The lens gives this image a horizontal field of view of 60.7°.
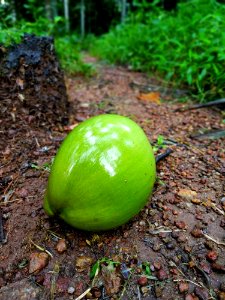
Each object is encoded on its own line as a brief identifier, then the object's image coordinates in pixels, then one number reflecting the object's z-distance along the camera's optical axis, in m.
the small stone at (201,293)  0.27
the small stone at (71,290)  0.27
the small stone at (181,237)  0.32
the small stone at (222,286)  0.27
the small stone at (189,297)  0.27
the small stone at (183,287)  0.27
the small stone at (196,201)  0.37
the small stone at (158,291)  0.27
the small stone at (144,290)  0.27
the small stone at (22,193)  0.37
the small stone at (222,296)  0.27
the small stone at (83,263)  0.29
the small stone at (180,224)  0.33
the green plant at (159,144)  0.47
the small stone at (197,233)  0.32
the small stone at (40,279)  0.28
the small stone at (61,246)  0.30
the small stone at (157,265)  0.29
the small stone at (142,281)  0.28
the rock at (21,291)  0.26
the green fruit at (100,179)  0.27
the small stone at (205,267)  0.29
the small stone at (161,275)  0.28
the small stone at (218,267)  0.29
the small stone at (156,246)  0.31
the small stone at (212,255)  0.30
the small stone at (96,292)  0.27
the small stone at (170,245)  0.31
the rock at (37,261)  0.29
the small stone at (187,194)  0.38
